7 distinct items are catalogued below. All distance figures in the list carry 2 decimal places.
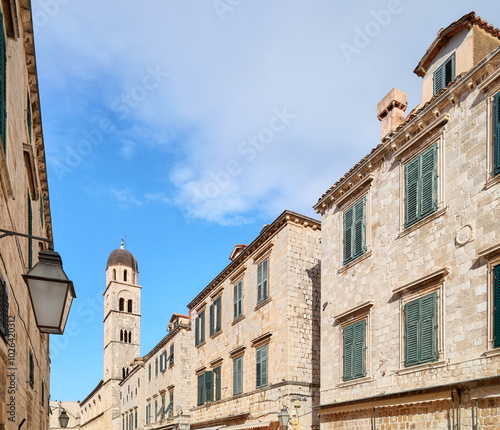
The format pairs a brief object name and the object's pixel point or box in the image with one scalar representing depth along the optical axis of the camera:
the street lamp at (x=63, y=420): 18.86
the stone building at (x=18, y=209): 6.73
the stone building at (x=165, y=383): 30.48
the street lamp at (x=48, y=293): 4.28
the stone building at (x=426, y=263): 9.81
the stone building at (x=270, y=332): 17.30
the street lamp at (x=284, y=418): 14.46
